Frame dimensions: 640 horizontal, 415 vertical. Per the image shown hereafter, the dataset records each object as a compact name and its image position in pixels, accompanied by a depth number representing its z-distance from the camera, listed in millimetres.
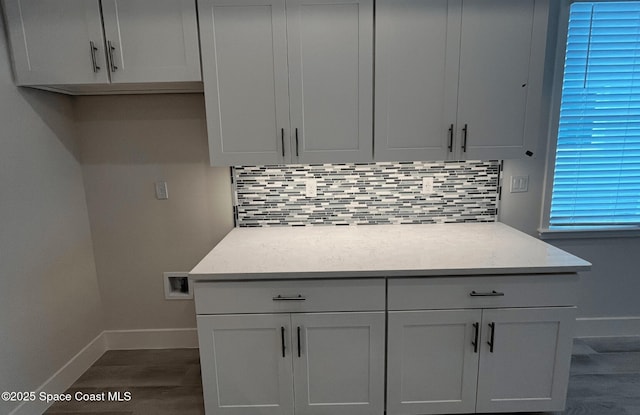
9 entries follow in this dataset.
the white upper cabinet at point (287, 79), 1625
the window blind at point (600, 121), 2008
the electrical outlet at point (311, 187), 2100
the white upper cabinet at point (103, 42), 1604
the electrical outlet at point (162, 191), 2162
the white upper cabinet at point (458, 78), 1641
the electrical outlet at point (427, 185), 2098
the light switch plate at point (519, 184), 2123
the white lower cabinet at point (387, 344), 1481
